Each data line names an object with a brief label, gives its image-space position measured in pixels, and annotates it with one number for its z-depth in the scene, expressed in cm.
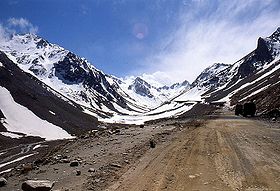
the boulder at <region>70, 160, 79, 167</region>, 907
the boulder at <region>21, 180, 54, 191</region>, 676
